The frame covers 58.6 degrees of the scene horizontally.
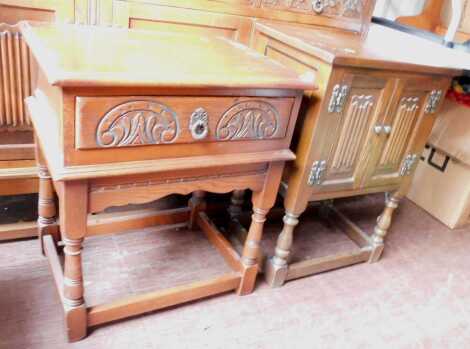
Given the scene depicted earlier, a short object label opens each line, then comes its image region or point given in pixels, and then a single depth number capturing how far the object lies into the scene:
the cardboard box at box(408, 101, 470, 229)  1.93
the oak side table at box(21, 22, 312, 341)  0.83
